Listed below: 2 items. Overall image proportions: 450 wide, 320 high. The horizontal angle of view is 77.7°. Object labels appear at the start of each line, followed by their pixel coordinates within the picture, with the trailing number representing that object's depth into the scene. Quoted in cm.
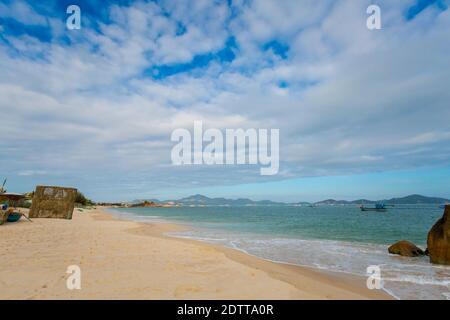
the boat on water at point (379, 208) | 11169
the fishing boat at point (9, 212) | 2118
